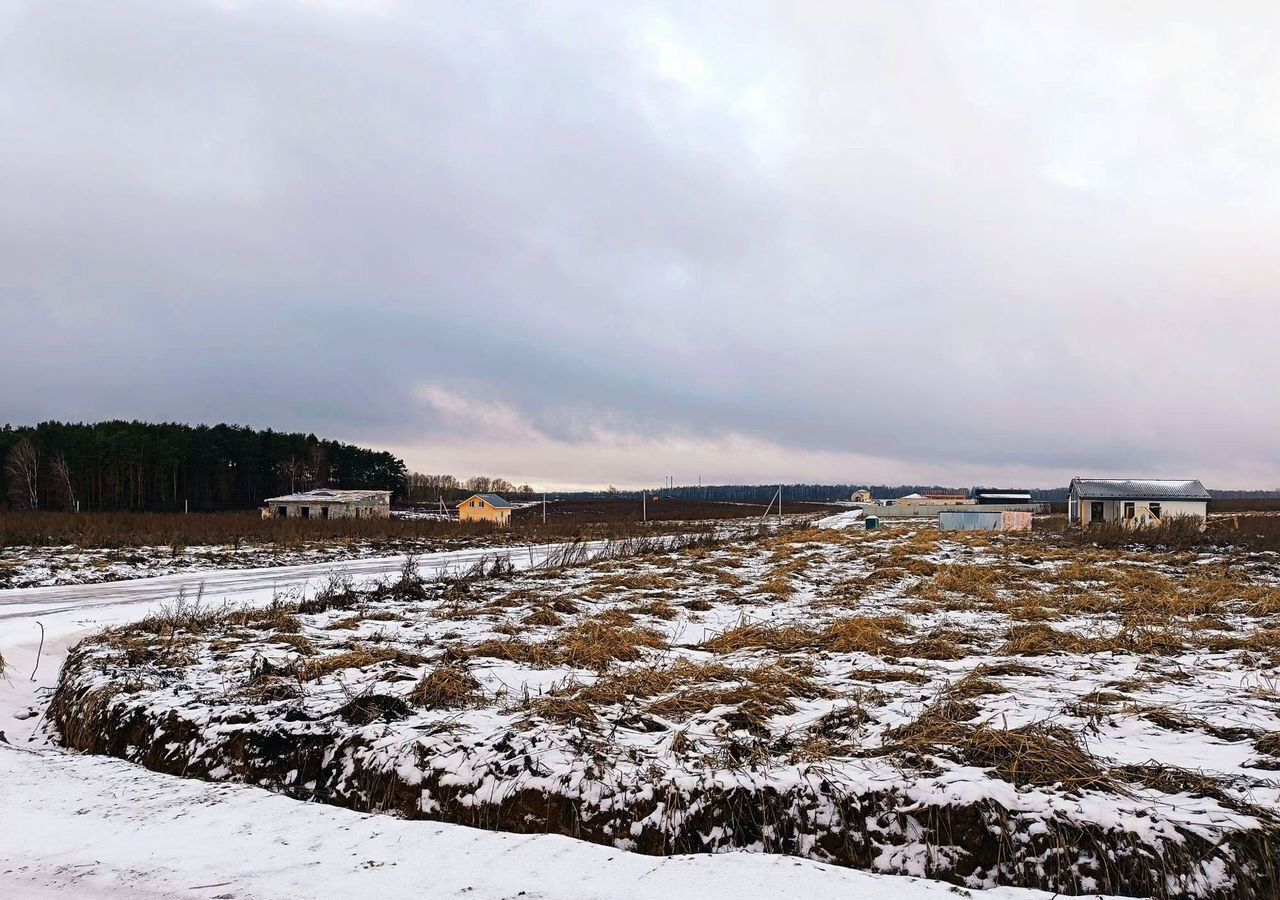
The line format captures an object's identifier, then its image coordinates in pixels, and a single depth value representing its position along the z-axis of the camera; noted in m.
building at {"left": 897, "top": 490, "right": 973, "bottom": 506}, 76.68
